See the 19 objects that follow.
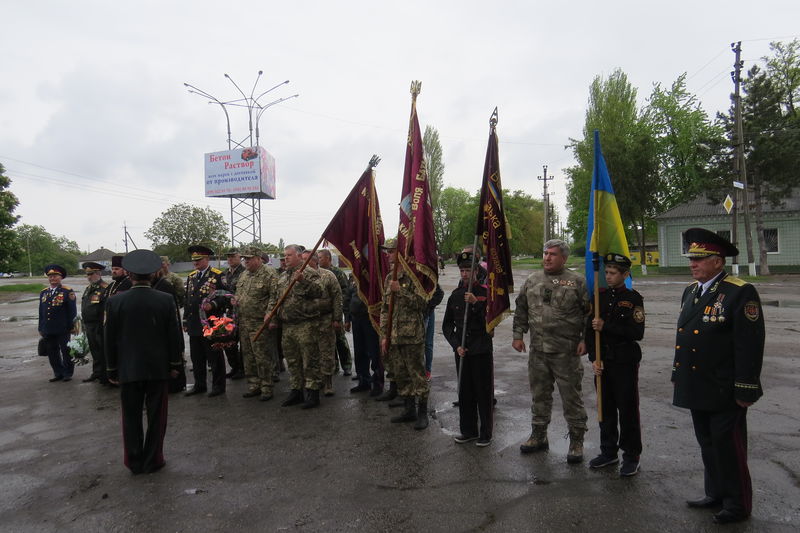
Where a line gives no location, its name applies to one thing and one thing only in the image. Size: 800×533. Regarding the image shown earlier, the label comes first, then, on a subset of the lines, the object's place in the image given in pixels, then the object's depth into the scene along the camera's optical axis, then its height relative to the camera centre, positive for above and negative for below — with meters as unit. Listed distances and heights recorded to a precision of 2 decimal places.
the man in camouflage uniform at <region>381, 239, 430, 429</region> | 5.43 -0.78
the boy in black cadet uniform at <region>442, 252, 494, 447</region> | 4.74 -0.96
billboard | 31.84 +6.69
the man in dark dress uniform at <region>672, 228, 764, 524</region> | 3.20 -0.72
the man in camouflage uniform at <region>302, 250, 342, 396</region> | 6.43 -0.58
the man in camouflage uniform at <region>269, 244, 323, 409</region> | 6.28 -0.70
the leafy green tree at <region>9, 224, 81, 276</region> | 103.15 +7.30
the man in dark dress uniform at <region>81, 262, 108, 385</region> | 7.87 -0.60
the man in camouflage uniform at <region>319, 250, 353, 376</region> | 7.95 -1.21
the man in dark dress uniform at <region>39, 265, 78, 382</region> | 7.97 -0.56
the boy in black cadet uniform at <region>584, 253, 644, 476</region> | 4.02 -0.83
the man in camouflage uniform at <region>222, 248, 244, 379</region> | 7.77 -0.08
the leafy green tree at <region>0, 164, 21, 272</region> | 29.92 +3.50
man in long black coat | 4.42 -0.67
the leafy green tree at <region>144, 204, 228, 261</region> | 68.50 +6.80
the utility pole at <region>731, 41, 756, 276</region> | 25.39 +6.19
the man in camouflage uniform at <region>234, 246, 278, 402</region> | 6.88 -0.41
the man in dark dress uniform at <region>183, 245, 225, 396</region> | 7.09 -0.31
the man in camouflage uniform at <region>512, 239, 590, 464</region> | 4.27 -0.65
